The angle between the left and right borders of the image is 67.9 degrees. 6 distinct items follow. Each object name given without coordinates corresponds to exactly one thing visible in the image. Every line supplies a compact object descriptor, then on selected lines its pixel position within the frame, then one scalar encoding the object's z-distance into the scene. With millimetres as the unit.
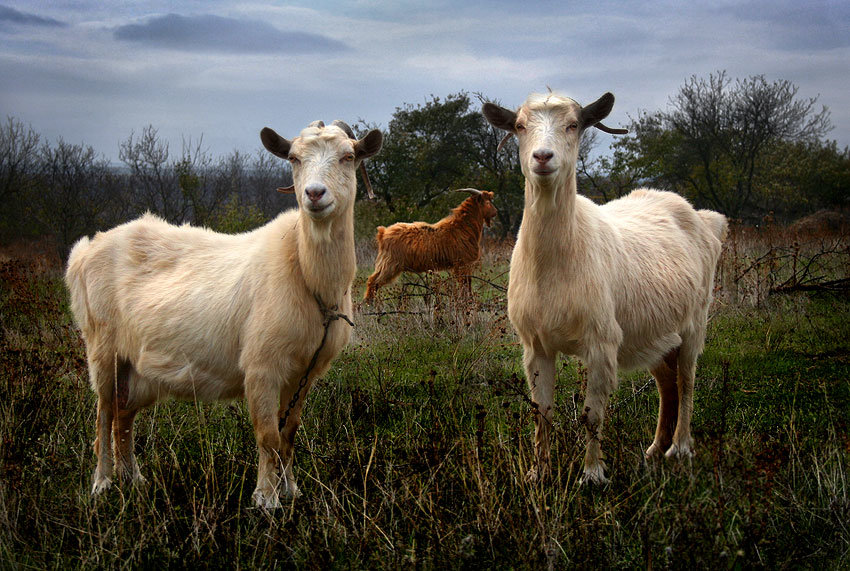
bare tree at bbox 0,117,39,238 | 23359
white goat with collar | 3691
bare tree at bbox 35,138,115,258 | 20266
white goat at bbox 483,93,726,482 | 3850
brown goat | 11633
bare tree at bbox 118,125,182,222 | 21500
